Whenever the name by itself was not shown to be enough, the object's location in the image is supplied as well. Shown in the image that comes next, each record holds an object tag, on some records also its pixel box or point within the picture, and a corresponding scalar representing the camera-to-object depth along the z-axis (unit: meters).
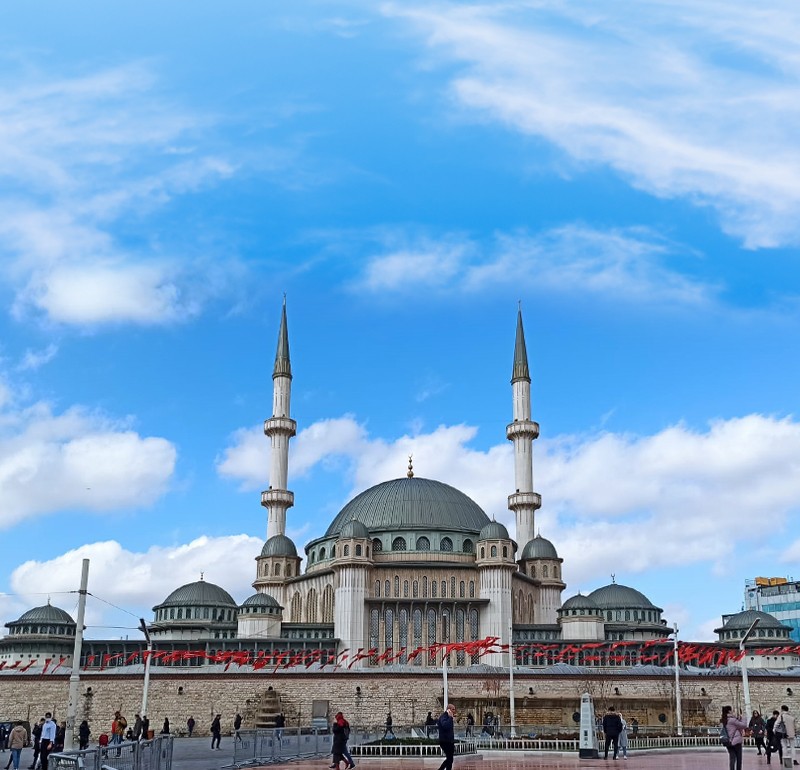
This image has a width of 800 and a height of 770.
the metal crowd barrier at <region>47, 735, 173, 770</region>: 17.36
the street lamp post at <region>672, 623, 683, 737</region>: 59.68
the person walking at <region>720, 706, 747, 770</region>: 22.75
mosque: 78.19
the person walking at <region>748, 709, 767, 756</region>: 30.11
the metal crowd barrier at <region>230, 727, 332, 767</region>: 33.00
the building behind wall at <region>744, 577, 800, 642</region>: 130.62
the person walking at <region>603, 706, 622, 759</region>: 30.03
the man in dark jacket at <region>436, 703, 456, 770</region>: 21.78
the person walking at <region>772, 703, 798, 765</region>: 27.12
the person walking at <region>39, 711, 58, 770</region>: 27.66
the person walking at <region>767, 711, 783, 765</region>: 28.95
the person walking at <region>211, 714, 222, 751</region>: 41.94
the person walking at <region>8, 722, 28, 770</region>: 27.88
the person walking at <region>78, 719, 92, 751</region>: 38.36
